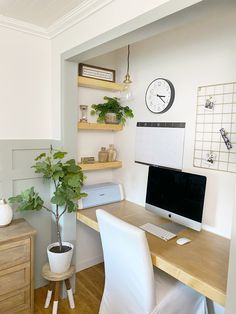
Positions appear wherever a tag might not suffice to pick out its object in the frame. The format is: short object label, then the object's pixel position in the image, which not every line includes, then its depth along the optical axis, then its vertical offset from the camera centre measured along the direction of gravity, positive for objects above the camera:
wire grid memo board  1.63 +0.04
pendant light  2.32 +0.42
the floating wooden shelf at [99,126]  2.25 +0.04
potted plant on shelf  2.39 +0.20
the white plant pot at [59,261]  1.91 -1.05
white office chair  1.38 -0.97
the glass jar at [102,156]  2.47 -0.26
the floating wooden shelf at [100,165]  2.30 -0.34
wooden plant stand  1.92 -1.26
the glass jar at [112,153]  2.53 -0.23
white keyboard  1.71 -0.73
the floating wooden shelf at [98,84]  2.22 +0.45
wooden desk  1.22 -0.75
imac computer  1.62 -0.46
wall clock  2.02 +0.32
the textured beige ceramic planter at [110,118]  2.47 +0.14
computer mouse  1.62 -0.73
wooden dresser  1.78 -1.07
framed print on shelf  2.28 +0.58
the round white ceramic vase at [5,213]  1.88 -0.67
